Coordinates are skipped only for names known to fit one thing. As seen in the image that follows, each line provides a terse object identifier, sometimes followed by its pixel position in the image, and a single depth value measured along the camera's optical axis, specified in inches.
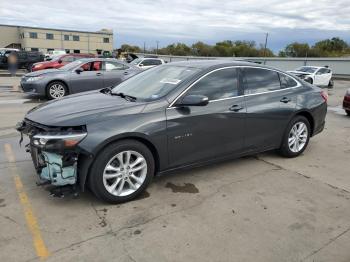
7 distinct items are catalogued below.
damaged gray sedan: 146.1
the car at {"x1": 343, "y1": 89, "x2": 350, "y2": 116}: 407.0
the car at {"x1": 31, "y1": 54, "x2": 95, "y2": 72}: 721.0
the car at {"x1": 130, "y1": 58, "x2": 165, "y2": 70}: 795.4
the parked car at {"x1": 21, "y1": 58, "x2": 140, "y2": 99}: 445.4
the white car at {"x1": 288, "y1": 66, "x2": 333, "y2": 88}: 919.7
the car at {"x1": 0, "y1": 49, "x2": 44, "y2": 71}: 1002.1
